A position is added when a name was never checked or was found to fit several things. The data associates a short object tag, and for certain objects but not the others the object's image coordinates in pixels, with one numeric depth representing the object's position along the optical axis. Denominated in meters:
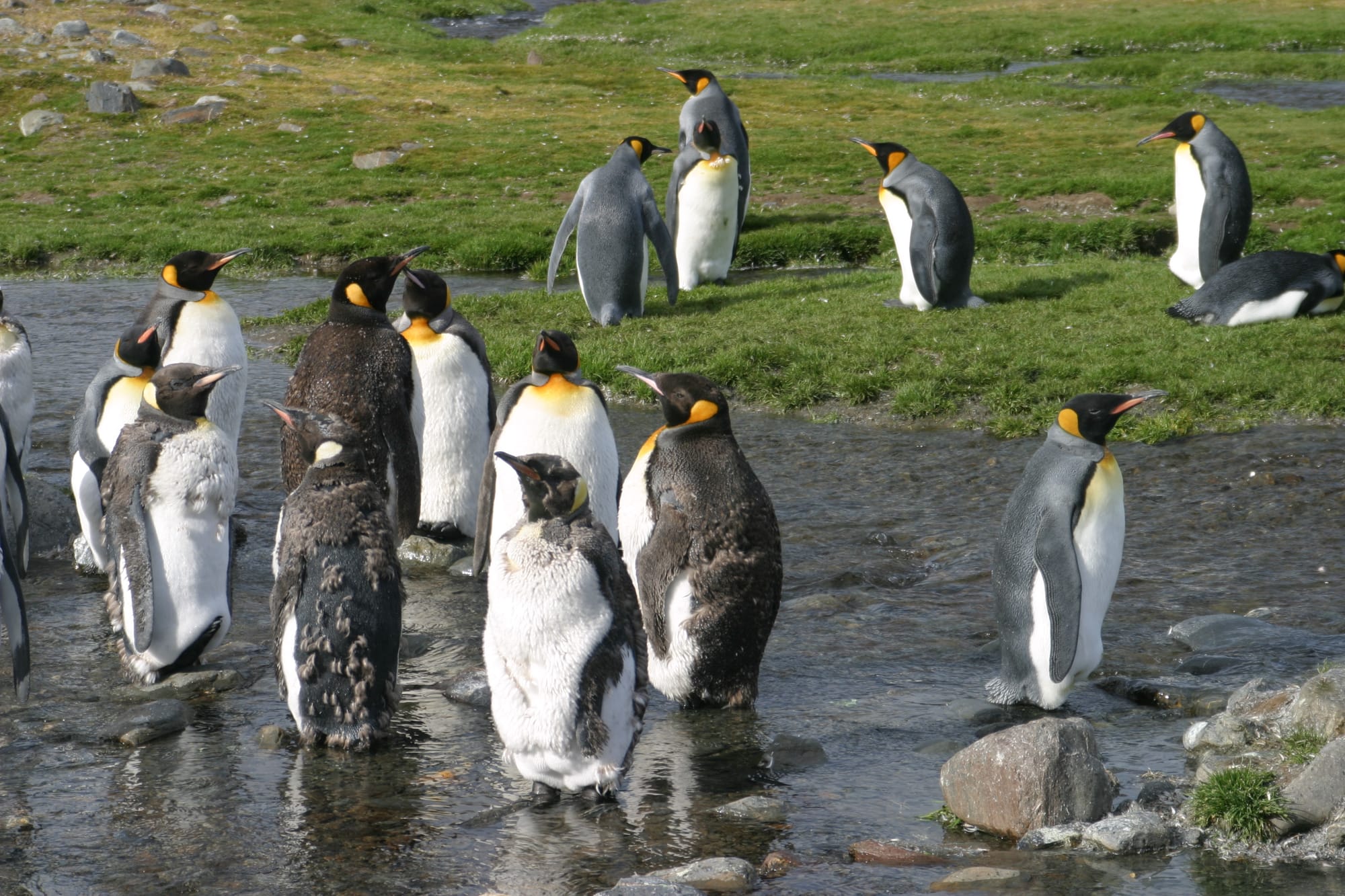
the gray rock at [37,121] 55.16
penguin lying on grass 21.17
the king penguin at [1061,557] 10.62
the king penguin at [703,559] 10.76
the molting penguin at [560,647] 8.87
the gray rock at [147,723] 9.86
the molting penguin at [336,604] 9.64
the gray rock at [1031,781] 8.37
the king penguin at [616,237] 24.11
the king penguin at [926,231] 22.77
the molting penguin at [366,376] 13.70
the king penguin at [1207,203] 24.17
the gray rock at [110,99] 57.97
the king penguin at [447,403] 15.20
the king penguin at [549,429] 12.99
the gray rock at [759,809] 8.67
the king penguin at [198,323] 14.95
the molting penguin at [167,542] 10.90
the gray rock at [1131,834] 8.04
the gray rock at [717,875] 7.60
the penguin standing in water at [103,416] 13.70
